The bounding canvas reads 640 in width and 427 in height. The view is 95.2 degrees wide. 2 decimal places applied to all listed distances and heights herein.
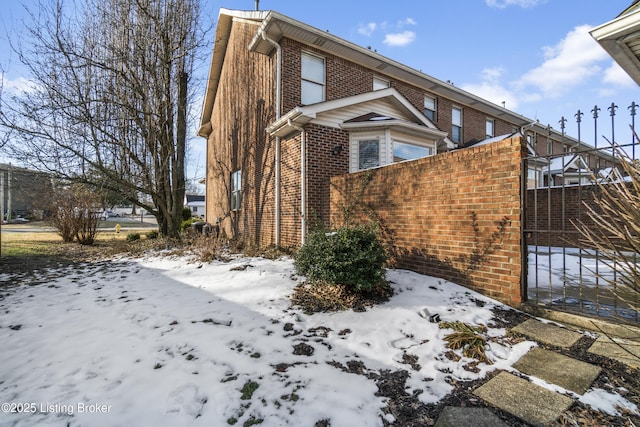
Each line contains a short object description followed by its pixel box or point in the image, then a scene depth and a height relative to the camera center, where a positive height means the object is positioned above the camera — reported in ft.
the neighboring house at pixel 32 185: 30.12 +3.39
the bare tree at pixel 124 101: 29.71 +11.97
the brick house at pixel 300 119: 23.72 +8.60
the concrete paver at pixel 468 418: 6.41 -4.66
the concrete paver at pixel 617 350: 8.65 -4.39
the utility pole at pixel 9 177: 29.44 +4.09
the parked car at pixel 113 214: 153.50 -1.51
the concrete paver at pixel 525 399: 6.66 -4.64
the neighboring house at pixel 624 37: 11.57 +7.28
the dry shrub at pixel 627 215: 5.17 -0.08
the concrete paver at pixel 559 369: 7.74 -4.52
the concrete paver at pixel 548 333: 9.82 -4.34
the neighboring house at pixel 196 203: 171.73 +4.98
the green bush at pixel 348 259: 13.04 -2.21
